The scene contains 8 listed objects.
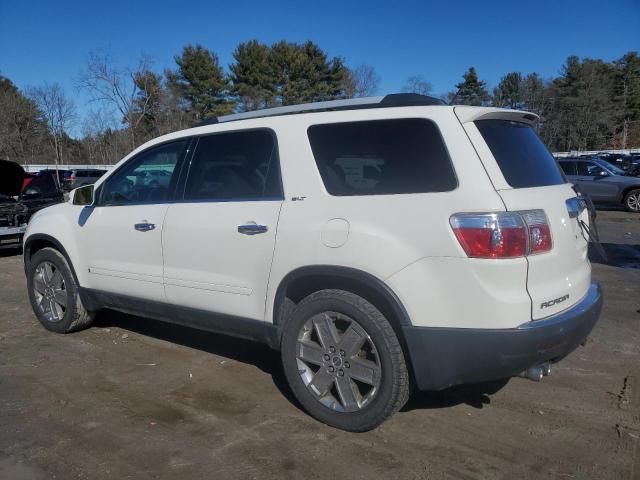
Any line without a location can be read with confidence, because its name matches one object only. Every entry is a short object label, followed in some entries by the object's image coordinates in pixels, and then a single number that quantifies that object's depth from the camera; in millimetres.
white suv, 2906
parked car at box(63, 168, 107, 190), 27181
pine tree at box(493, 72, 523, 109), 63781
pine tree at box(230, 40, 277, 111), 50469
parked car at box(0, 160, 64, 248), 10192
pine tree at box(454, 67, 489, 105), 56878
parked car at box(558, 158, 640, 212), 17328
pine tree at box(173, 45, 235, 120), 49906
